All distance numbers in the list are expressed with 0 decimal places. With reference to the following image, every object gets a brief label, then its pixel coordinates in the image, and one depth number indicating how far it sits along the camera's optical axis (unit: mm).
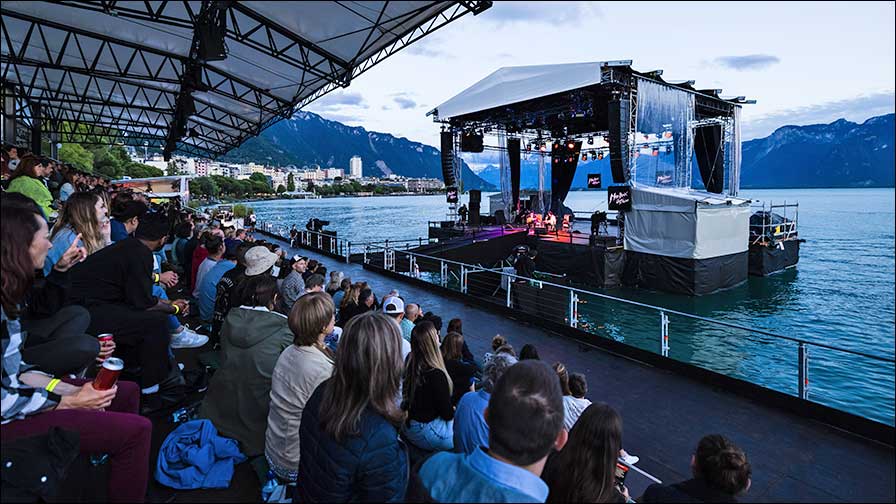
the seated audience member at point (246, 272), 4297
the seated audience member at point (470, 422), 2479
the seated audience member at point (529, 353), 4125
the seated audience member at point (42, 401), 1846
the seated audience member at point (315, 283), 5387
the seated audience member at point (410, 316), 4918
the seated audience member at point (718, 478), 1957
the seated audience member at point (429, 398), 2871
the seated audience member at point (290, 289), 5949
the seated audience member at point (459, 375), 3426
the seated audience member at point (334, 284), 7094
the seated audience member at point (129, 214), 4137
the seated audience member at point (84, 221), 3531
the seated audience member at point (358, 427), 1886
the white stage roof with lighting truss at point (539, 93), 16359
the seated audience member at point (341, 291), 6689
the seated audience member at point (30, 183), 5438
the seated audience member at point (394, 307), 4508
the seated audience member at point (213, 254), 5636
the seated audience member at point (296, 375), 2529
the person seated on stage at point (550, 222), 24547
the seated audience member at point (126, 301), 3201
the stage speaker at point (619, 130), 16141
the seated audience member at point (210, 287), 5090
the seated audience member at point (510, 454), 1411
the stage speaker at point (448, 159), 24719
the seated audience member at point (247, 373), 3045
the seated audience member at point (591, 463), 1936
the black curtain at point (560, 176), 29694
